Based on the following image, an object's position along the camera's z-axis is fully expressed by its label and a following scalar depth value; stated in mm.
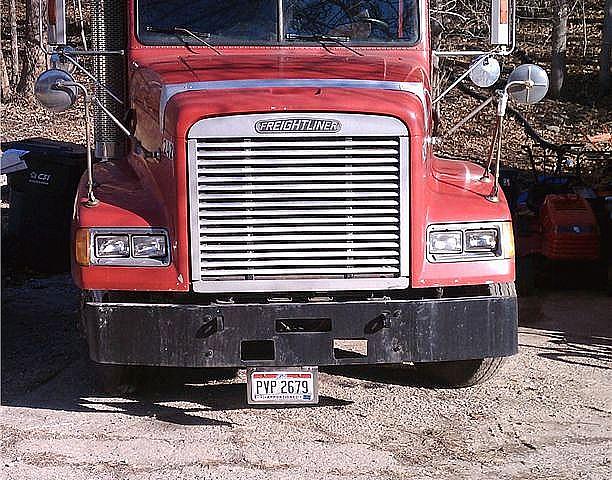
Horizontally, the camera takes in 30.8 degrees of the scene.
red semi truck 5801
